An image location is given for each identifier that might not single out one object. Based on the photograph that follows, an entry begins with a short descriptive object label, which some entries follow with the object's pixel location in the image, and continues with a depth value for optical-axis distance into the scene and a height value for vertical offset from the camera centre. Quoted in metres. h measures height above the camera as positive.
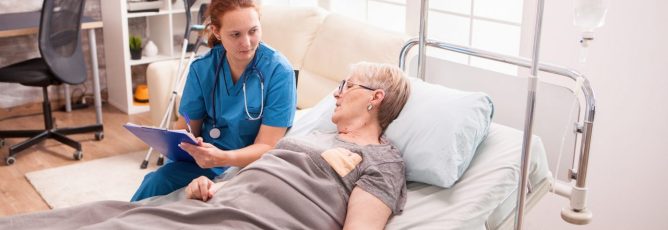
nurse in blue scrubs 2.31 -0.52
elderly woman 1.86 -0.66
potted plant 4.81 -0.73
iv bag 1.70 -0.18
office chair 3.82 -0.70
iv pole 1.62 -0.42
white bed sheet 1.93 -0.68
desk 3.99 -0.52
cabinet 4.64 -0.70
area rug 3.43 -1.18
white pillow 2.03 -0.54
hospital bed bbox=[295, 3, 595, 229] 1.92 -0.62
